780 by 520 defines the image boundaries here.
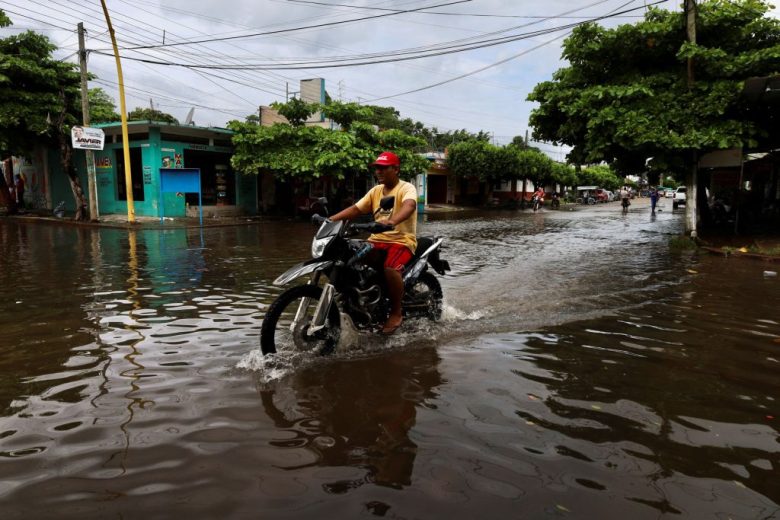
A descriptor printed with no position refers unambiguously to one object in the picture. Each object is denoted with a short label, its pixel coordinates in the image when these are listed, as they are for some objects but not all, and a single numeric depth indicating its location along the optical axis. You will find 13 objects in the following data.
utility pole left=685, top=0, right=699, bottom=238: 12.27
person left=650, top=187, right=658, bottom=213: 29.17
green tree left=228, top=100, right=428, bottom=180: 23.66
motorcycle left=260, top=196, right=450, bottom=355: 4.25
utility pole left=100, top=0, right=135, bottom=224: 19.25
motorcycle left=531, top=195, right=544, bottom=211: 39.00
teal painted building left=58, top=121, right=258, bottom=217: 23.48
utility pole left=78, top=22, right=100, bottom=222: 19.61
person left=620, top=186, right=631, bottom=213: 36.09
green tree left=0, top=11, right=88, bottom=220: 20.48
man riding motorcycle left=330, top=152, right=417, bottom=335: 4.89
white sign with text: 19.53
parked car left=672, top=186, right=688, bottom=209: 39.06
